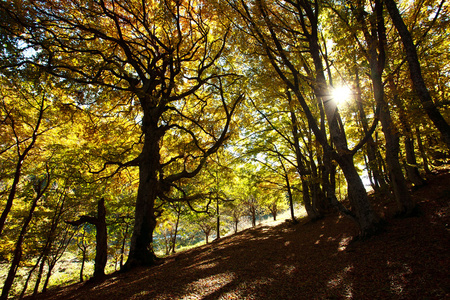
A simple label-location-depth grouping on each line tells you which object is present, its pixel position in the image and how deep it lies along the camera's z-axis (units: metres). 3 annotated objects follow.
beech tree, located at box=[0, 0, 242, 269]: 5.55
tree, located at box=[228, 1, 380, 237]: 5.65
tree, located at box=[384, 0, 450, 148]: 3.48
